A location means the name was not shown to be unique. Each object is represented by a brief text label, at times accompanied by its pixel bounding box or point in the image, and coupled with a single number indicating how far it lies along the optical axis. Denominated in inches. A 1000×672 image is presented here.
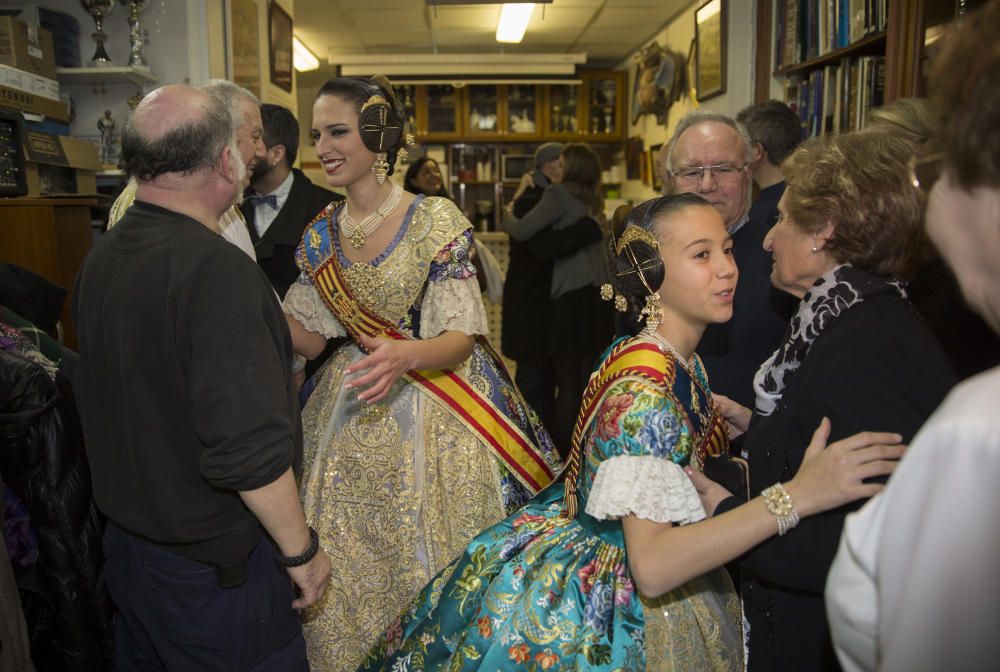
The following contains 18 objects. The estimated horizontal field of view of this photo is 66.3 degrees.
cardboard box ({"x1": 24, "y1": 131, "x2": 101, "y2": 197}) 110.7
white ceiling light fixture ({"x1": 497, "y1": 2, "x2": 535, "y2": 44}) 243.3
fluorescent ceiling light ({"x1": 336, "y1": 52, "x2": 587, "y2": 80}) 305.9
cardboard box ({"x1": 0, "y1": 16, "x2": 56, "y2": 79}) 113.0
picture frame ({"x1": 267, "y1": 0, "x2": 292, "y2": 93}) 180.9
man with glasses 80.9
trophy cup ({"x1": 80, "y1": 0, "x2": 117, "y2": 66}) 135.9
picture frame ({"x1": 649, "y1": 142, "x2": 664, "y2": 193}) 273.7
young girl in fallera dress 45.3
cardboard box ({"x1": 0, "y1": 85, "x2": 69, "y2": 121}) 109.2
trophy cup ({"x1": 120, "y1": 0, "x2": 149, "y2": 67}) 138.3
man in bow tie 102.0
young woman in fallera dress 76.8
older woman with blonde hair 44.8
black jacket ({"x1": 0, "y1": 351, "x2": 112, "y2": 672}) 61.1
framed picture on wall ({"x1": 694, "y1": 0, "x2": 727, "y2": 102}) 160.6
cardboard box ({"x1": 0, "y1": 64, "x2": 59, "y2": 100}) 110.1
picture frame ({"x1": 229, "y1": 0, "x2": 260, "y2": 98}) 152.8
